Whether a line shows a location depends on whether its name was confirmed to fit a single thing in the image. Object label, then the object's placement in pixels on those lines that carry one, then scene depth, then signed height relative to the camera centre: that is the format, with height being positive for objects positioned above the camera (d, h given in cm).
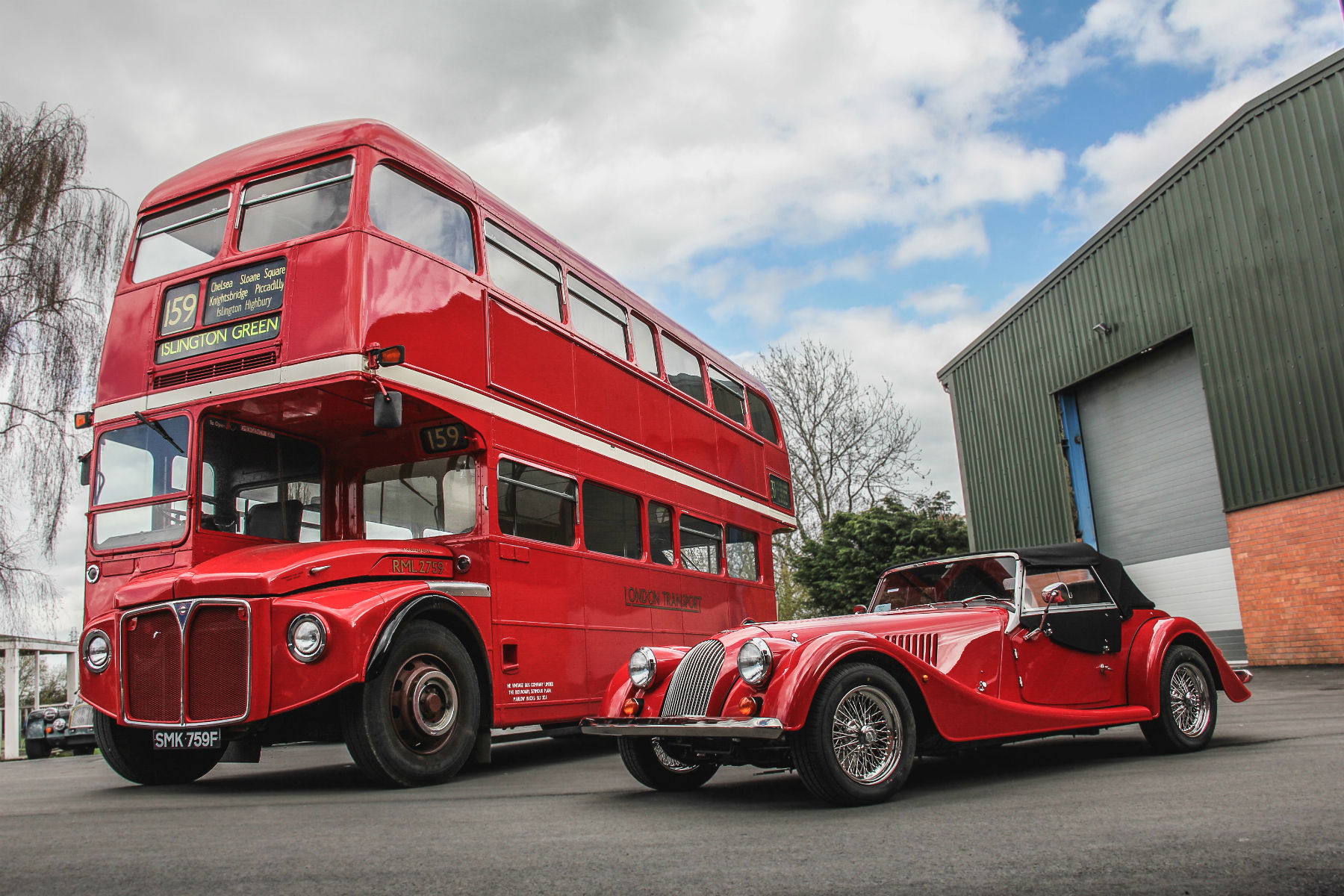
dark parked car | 1762 -92
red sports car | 469 -36
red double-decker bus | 613 +131
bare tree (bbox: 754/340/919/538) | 3244 +525
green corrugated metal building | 1355 +321
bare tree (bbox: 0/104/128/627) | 1421 +572
